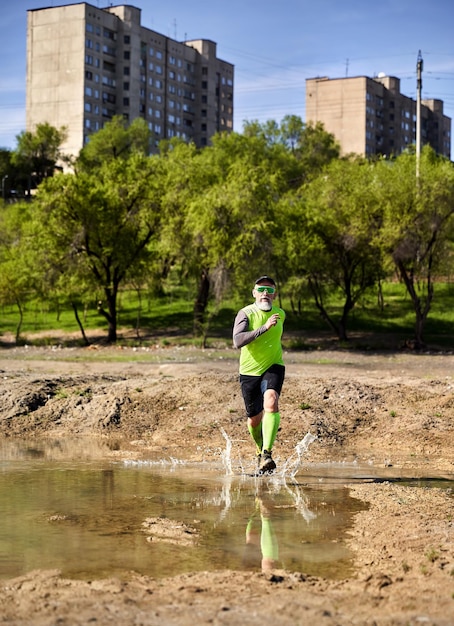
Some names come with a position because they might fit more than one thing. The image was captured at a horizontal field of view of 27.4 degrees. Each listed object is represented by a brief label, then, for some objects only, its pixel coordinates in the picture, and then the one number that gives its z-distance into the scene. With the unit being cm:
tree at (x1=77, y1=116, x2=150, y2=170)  9300
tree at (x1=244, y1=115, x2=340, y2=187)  8000
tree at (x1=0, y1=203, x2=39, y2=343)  3959
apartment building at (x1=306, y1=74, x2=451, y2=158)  13938
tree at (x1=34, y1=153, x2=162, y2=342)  3978
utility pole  4731
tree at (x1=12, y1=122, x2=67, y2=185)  9719
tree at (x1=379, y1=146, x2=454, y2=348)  3678
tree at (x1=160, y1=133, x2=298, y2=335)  3722
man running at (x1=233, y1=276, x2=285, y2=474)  1042
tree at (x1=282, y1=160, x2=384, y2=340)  3812
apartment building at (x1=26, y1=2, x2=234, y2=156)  11919
